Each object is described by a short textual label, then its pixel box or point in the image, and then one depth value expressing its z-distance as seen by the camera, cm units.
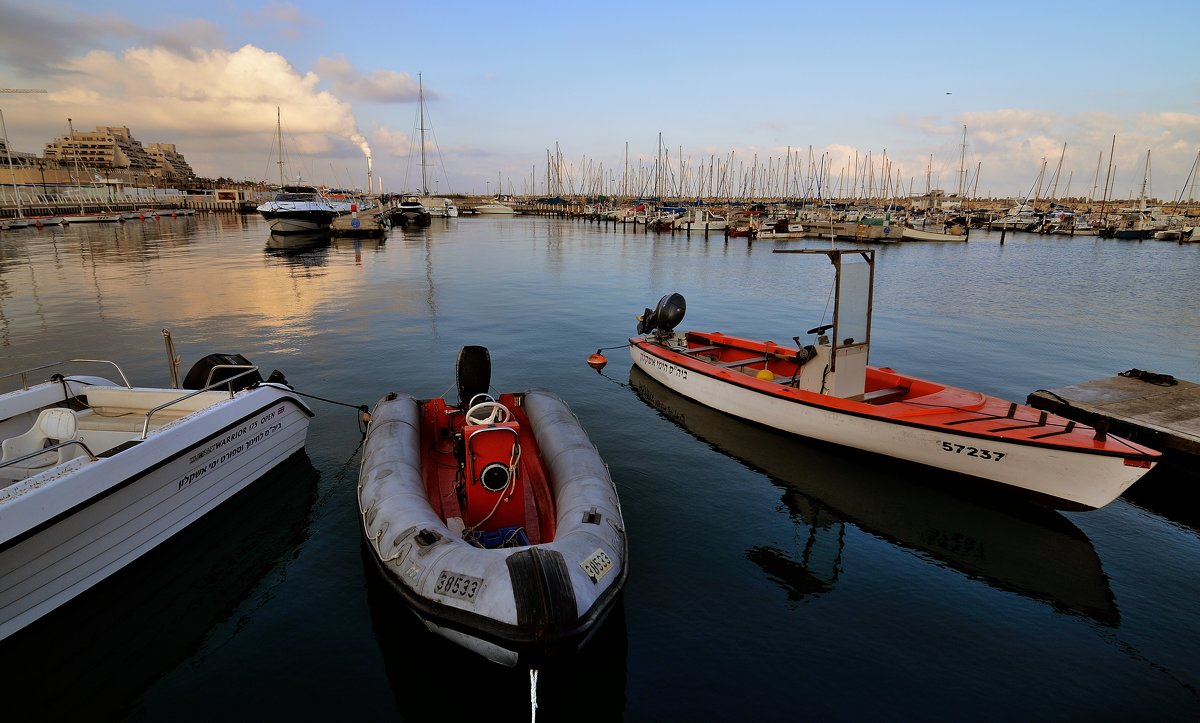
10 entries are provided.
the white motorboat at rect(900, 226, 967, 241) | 7038
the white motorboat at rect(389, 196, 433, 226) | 8325
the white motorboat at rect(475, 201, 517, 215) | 14476
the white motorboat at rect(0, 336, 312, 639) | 593
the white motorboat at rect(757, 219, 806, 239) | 7262
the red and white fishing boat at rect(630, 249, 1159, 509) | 825
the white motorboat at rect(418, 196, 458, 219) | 12047
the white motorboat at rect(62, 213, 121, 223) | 7256
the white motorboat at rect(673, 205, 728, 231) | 8319
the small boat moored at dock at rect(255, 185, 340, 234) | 5462
